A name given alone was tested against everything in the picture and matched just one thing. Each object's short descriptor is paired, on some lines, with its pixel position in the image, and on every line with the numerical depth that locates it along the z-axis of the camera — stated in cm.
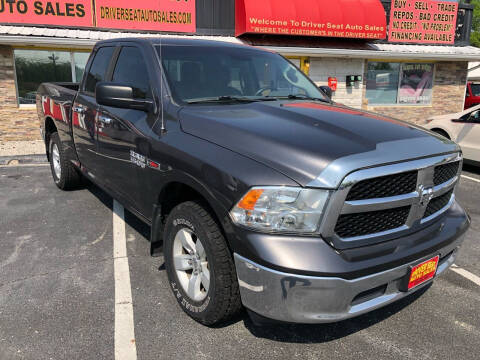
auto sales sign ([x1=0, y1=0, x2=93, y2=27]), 995
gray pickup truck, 209
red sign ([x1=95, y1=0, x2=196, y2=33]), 1076
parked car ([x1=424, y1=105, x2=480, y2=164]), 756
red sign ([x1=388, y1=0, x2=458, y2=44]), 1373
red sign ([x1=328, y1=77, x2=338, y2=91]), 1324
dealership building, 1032
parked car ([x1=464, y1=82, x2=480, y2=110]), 1625
